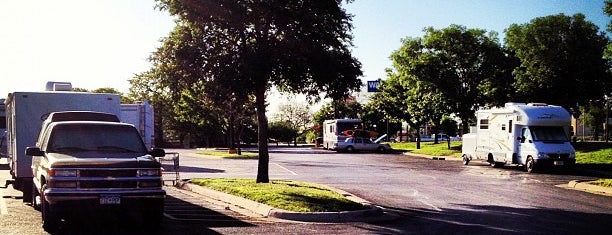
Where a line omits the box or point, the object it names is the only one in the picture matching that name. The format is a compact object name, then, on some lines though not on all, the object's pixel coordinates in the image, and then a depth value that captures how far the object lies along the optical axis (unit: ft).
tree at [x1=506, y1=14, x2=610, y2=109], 137.08
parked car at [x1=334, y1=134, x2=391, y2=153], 184.97
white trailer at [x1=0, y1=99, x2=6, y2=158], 111.14
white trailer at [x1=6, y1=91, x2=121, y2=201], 50.01
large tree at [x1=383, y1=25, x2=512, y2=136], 149.89
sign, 191.21
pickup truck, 35.37
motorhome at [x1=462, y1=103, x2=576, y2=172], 92.68
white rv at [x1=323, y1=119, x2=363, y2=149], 189.56
